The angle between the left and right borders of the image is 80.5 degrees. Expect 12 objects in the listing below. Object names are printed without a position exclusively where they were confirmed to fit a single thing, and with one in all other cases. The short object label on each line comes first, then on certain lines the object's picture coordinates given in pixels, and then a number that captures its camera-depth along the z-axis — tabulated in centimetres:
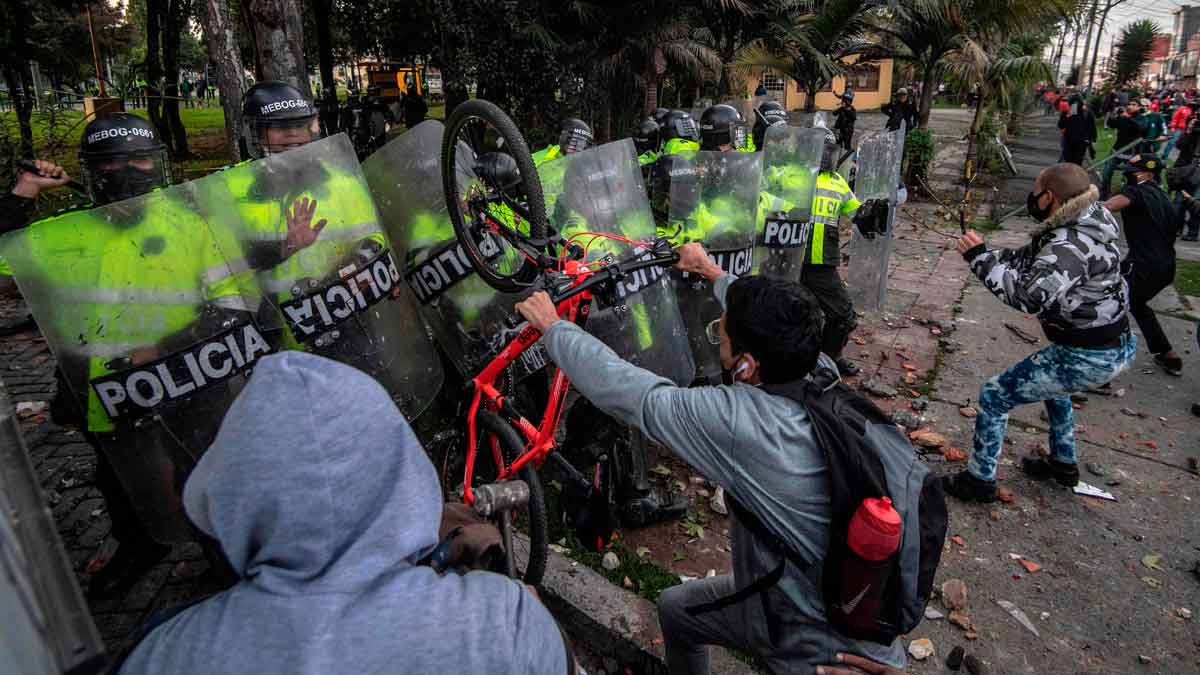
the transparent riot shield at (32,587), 83
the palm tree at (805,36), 1302
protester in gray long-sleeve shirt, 179
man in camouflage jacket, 343
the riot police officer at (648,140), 578
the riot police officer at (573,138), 512
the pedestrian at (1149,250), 551
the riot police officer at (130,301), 227
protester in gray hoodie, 103
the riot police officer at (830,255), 472
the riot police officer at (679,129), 517
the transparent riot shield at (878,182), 602
